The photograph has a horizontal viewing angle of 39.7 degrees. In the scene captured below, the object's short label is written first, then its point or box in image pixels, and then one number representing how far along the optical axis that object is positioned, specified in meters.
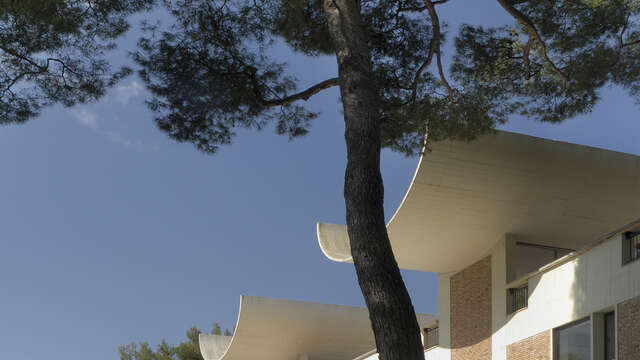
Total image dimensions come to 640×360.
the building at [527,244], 14.20
